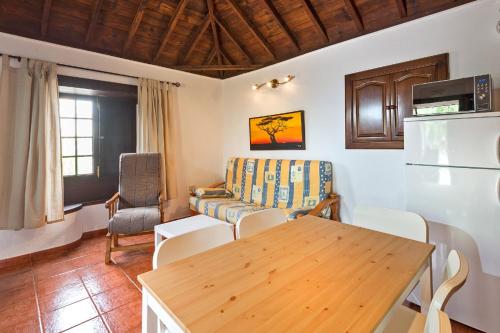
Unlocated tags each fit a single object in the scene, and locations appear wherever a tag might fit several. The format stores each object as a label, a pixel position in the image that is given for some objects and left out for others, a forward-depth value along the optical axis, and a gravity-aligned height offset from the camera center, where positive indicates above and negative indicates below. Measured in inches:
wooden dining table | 28.3 -16.6
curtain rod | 104.4 +51.8
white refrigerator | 62.2 -7.3
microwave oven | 65.6 +21.0
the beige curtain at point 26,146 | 102.0 +11.3
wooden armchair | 103.3 -14.9
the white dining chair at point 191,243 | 44.5 -14.6
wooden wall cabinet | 90.4 +28.8
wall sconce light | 134.4 +50.1
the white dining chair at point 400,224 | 49.4 -14.2
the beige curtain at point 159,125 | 136.6 +26.4
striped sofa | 113.7 -10.8
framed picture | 131.0 +22.1
